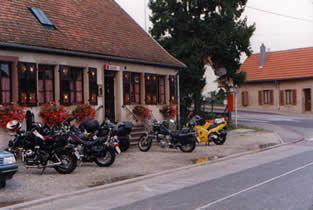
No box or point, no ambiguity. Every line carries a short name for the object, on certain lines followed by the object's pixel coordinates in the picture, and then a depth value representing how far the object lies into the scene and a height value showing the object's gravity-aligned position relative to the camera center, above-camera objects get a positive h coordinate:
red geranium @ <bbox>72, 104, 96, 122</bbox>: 17.88 -0.16
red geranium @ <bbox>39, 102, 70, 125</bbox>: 16.41 -0.20
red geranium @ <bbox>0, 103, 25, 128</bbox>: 14.54 -0.16
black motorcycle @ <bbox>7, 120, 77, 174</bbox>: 11.91 -1.17
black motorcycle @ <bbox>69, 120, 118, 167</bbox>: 13.05 -1.14
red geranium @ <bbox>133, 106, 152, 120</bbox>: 21.38 -0.23
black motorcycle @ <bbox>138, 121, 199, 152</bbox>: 17.08 -1.20
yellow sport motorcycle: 18.81 -0.98
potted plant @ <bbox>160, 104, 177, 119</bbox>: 23.55 -0.22
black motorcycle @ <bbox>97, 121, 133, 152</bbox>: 17.09 -1.02
